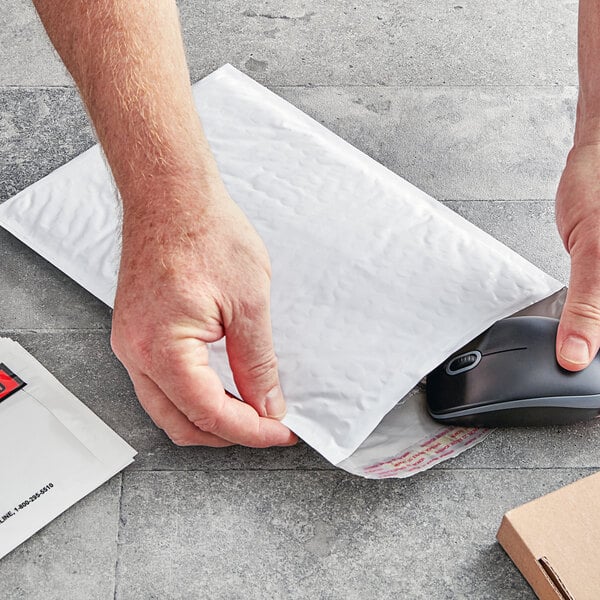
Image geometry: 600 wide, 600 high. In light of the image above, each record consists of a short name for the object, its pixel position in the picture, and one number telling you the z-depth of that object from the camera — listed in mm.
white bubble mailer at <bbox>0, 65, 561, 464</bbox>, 1019
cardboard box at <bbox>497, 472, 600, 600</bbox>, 935
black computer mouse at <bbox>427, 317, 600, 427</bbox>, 996
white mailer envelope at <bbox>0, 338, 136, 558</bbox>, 986
